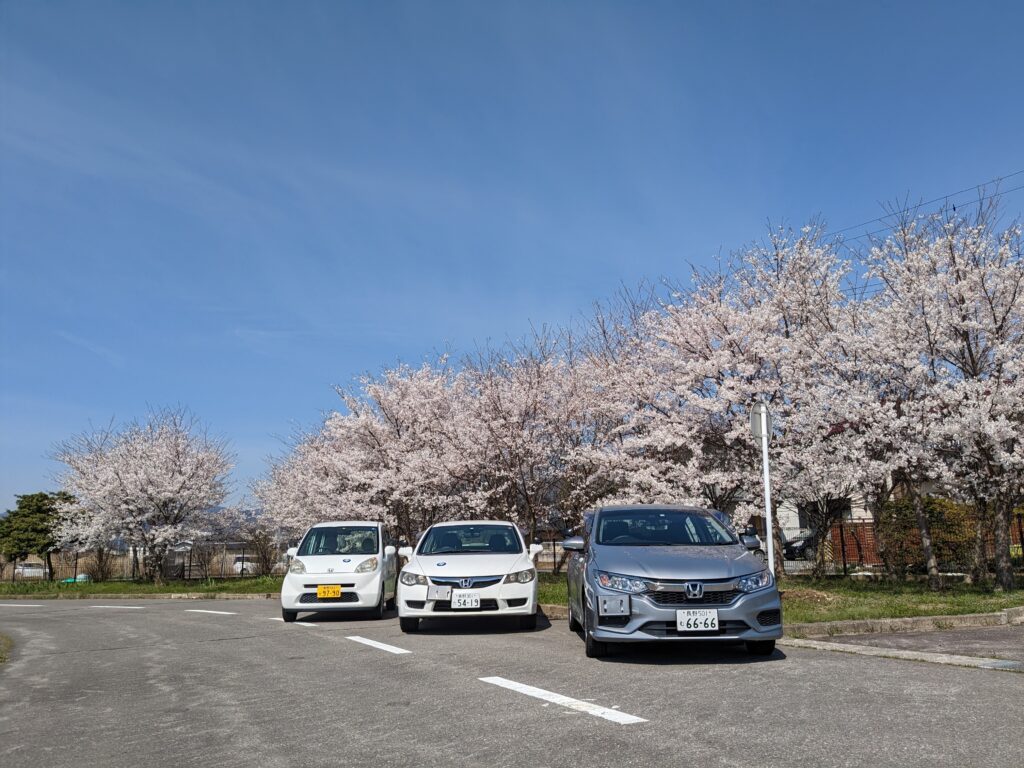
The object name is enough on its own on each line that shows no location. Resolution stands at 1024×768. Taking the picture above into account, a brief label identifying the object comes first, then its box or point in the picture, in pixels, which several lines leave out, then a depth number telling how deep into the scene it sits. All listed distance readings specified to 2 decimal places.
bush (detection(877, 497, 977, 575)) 18.67
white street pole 11.64
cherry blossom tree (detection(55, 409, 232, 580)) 32.66
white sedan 10.80
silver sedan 7.40
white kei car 13.26
